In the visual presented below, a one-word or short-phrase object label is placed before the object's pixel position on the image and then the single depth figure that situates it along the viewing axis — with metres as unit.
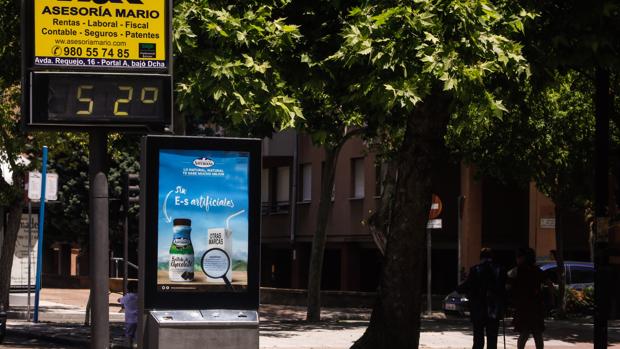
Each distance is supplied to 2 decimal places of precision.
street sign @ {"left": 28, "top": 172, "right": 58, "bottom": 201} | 26.69
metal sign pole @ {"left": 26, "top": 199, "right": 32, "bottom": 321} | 27.79
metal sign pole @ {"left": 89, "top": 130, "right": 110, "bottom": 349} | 11.43
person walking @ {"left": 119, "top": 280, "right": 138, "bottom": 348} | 18.97
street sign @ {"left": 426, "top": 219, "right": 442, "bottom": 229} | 29.94
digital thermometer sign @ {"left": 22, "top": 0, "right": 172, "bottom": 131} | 11.12
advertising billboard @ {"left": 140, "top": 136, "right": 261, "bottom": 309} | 12.44
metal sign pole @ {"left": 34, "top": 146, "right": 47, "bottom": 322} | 26.20
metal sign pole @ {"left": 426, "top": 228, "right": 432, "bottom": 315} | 30.92
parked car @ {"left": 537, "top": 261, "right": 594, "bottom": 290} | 31.72
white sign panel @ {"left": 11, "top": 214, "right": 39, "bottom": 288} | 35.08
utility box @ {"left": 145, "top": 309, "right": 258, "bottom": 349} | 12.44
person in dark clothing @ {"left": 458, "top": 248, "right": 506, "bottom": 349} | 17.09
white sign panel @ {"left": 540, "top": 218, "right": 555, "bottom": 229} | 35.89
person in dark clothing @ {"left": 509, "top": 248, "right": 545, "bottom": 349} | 16.91
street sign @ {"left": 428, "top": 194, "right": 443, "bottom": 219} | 29.08
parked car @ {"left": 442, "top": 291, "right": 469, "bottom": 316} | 30.80
